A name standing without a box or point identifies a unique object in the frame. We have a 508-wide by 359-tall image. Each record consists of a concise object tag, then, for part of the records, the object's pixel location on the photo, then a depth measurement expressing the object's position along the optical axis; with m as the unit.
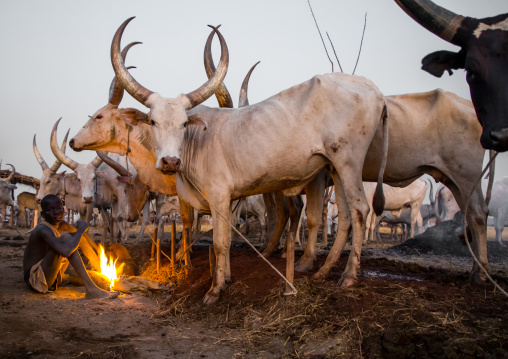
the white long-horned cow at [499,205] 17.27
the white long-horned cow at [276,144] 5.38
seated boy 5.36
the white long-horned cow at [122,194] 10.80
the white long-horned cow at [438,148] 5.77
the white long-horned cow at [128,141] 7.05
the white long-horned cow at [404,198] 17.58
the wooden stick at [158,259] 6.79
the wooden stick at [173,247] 6.82
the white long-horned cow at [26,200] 25.03
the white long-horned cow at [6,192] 20.41
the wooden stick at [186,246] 7.04
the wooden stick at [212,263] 5.89
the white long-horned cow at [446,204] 18.94
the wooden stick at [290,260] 4.58
